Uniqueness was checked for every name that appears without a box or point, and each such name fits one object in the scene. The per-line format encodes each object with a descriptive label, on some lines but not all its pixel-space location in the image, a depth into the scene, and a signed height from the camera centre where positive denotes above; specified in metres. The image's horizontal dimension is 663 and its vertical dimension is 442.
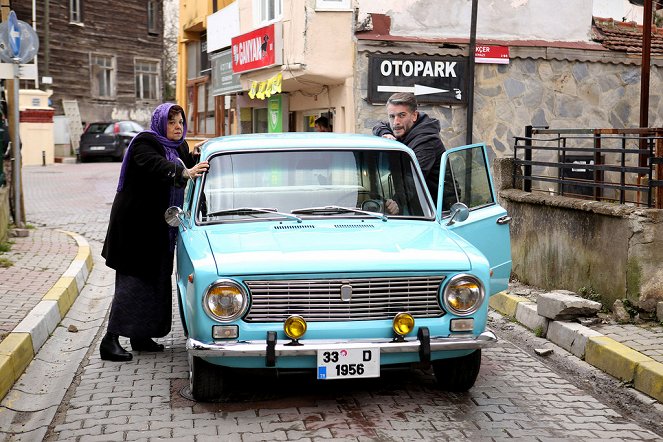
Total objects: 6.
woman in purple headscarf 6.64 -0.80
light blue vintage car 5.07 -0.77
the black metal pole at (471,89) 14.03 +0.71
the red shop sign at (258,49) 16.58 +1.62
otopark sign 15.26 +0.93
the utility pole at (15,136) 13.41 -0.06
